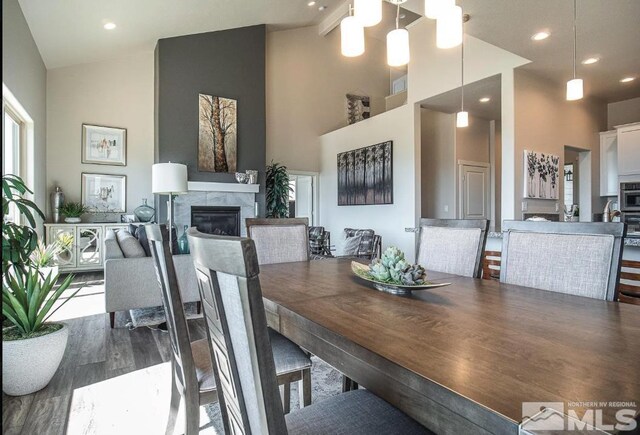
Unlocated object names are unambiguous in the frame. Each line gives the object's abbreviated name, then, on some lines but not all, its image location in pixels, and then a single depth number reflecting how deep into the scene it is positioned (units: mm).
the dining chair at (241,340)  594
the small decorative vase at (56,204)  5793
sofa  3225
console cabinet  5656
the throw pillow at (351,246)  4944
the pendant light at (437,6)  1870
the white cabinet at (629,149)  5020
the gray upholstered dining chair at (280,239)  2318
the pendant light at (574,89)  2988
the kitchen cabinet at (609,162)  5363
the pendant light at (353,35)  2168
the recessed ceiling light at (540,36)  3432
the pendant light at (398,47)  2100
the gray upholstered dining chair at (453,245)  1902
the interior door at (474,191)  6355
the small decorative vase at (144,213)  6414
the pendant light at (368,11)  2004
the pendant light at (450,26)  1910
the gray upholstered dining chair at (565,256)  1359
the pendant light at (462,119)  4133
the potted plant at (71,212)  5863
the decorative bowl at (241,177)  6516
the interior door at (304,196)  8469
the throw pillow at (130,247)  3408
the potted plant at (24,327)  2051
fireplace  6242
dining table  605
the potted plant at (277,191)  7258
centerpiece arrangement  1407
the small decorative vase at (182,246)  3785
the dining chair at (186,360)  1197
